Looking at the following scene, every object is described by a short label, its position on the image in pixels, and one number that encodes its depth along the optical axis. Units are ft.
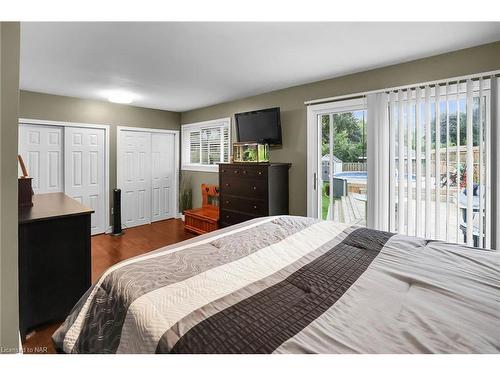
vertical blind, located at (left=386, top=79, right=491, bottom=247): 7.97
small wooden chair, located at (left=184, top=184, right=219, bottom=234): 14.38
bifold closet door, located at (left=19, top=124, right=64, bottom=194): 13.24
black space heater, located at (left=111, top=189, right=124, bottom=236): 15.28
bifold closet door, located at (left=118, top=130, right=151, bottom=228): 16.52
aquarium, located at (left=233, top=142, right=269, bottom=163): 12.63
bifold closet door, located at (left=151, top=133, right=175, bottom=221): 18.13
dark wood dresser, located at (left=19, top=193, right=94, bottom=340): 6.24
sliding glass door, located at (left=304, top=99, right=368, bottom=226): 10.91
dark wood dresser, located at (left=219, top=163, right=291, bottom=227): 11.66
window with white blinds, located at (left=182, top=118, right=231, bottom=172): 16.40
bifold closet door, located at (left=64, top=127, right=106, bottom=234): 14.51
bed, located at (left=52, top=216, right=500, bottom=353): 2.70
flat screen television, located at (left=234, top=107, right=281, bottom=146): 12.73
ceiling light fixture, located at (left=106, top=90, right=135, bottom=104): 13.14
